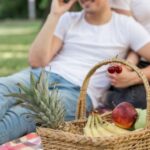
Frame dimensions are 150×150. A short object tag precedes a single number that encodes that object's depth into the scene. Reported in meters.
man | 3.82
